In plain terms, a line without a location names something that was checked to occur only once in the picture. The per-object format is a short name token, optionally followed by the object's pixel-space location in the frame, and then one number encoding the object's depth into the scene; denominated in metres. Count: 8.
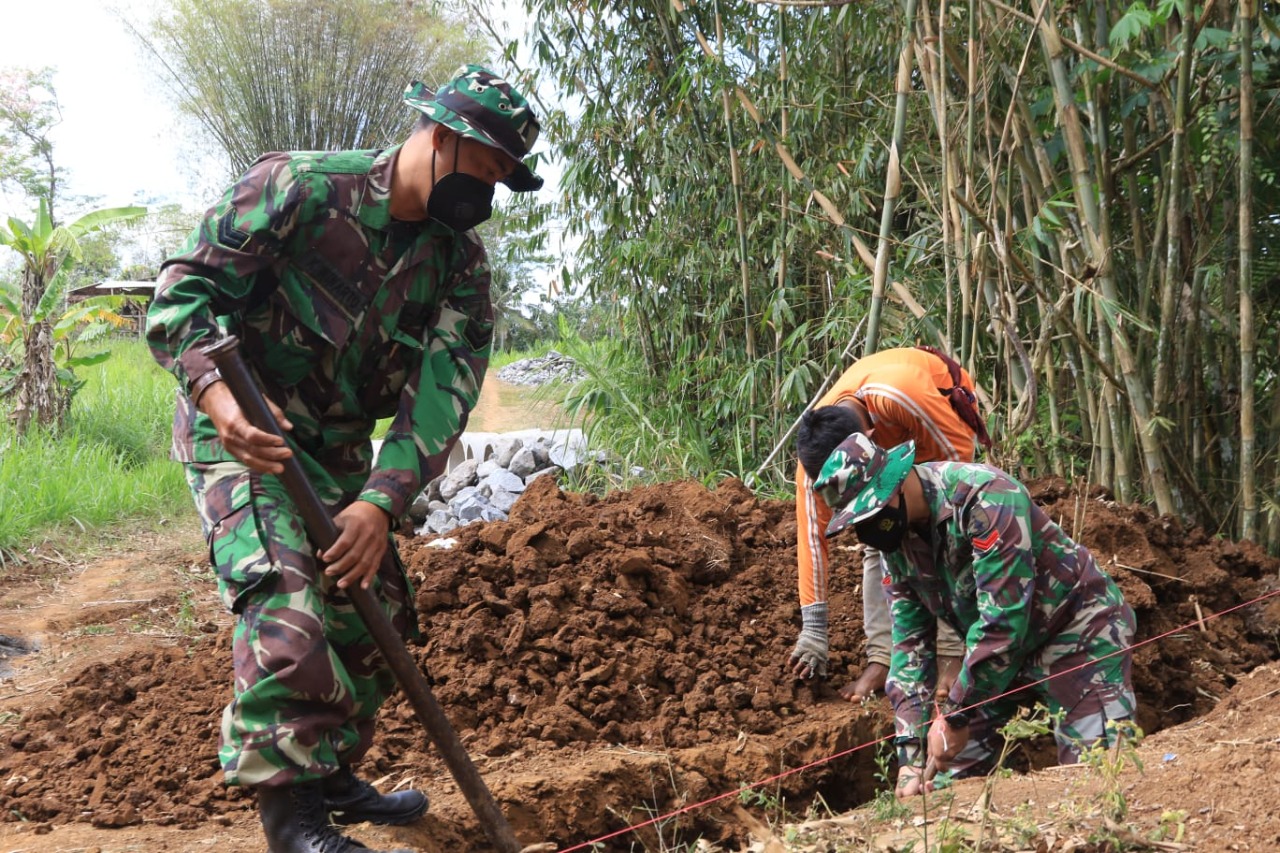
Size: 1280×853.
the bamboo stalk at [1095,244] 3.95
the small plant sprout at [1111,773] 1.91
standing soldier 2.04
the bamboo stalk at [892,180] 4.05
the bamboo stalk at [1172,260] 3.75
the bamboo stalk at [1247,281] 3.56
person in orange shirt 3.30
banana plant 7.57
